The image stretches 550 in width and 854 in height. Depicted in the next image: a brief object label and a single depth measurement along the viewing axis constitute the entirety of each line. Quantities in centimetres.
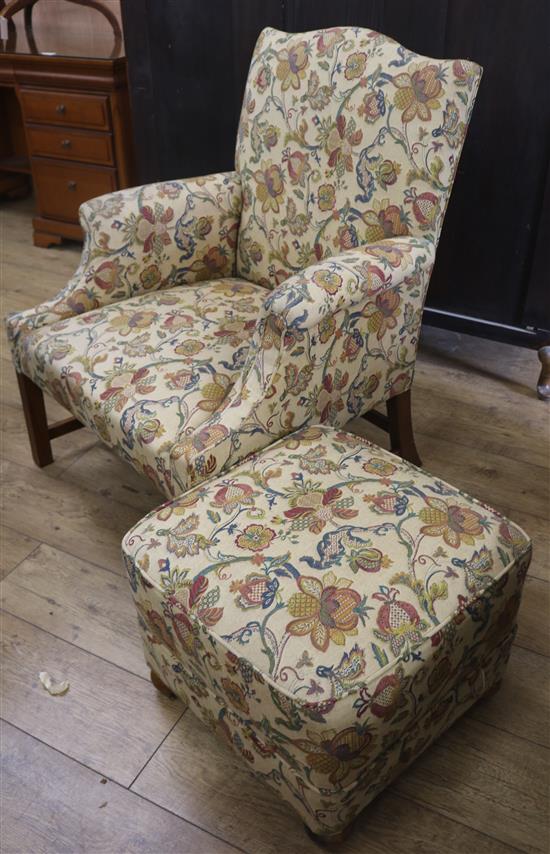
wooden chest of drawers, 243
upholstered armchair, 118
